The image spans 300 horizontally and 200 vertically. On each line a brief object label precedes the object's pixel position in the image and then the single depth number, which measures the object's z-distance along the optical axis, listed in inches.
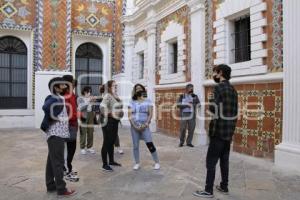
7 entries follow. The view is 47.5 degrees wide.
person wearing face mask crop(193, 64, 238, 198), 183.9
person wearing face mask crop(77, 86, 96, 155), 313.4
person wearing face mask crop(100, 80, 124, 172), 252.7
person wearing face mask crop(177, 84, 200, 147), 364.8
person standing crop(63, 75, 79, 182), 207.2
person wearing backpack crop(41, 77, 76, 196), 186.7
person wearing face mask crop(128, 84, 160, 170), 249.1
